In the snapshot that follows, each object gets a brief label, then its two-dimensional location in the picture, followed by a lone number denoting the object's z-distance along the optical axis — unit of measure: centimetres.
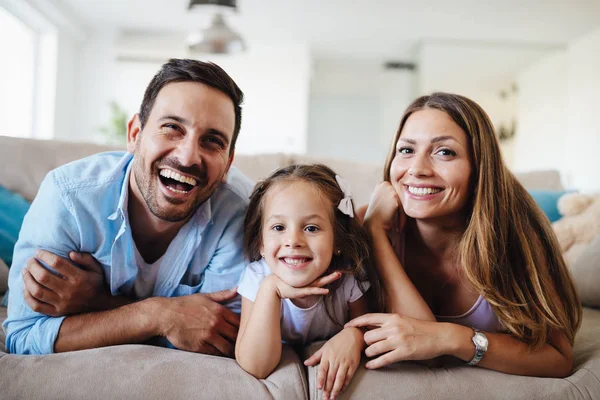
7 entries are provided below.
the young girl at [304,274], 118
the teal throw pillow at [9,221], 183
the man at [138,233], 129
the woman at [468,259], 121
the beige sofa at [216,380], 108
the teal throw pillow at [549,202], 233
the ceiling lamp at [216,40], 378
